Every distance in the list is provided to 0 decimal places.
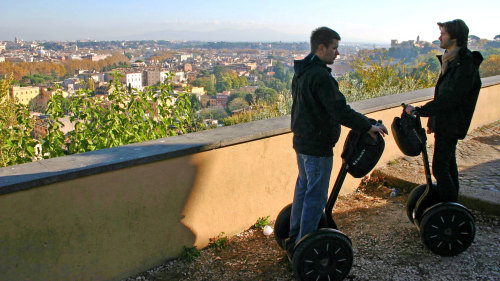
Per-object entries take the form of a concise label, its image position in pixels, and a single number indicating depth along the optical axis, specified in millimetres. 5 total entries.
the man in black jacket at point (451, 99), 2904
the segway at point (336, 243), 2621
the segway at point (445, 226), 3051
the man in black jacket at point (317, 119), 2457
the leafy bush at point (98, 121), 3609
